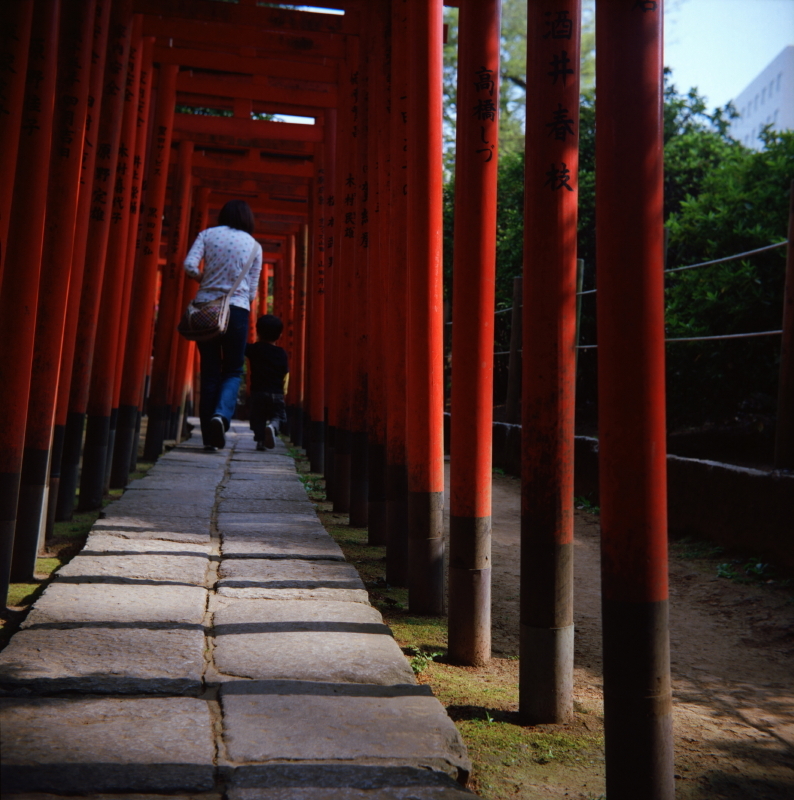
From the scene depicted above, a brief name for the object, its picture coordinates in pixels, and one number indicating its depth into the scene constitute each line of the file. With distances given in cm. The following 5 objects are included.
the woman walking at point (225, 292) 618
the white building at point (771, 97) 3972
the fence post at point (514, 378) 838
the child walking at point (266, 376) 798
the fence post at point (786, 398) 398
